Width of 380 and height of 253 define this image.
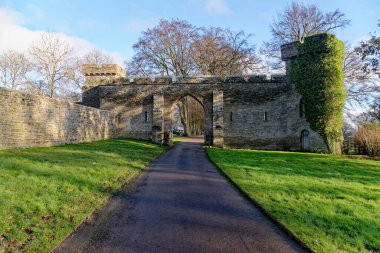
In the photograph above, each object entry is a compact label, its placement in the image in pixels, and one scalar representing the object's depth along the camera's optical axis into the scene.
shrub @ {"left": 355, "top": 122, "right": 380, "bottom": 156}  16.77
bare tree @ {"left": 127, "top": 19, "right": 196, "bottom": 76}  31.56
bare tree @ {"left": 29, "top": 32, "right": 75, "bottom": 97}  30.92
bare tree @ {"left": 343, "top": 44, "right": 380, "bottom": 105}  24.02
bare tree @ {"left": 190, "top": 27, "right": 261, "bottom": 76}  30.92
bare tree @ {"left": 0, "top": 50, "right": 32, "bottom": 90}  33.09
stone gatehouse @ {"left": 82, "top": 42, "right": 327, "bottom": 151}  20.27
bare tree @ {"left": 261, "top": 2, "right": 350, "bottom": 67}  27.31
